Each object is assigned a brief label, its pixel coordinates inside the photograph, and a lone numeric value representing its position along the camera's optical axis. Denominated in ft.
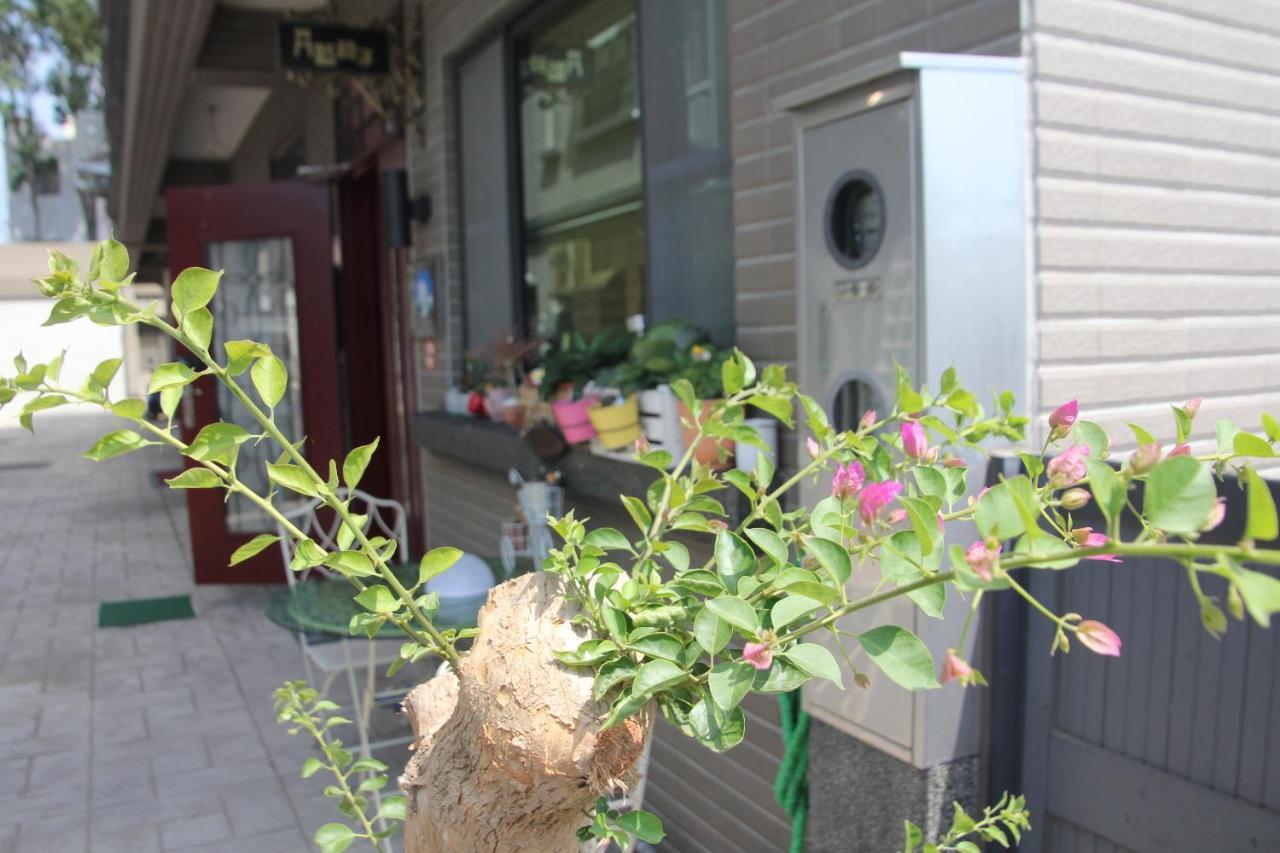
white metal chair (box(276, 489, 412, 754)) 11.44
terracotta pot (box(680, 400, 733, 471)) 8.73
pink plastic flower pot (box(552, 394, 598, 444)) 10.91
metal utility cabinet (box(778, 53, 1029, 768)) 6.39
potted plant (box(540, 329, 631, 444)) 10.96
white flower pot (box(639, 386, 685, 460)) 9.45
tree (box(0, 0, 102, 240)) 81.71
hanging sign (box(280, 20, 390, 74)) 17.02
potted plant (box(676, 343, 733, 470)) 8.75
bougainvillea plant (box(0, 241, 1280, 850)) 2.48
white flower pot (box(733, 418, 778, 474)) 8.61
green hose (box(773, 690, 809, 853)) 7.93
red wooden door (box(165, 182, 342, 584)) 21.17
